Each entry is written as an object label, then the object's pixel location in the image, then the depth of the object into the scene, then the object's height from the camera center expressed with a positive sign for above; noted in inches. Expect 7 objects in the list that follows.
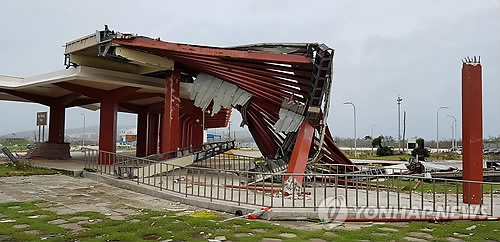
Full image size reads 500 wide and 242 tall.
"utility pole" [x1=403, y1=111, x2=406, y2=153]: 2237.3 +62.5
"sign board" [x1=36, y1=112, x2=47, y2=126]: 983.0 +26.2
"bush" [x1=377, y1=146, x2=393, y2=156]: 1720.0 -69.1
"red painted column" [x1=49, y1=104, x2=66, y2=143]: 1011.9 +15.3
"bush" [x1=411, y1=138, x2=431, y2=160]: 1410.3 -61.8
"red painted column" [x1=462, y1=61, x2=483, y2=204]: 417.7 +7.0
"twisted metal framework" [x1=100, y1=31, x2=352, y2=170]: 553.6 +93.8
